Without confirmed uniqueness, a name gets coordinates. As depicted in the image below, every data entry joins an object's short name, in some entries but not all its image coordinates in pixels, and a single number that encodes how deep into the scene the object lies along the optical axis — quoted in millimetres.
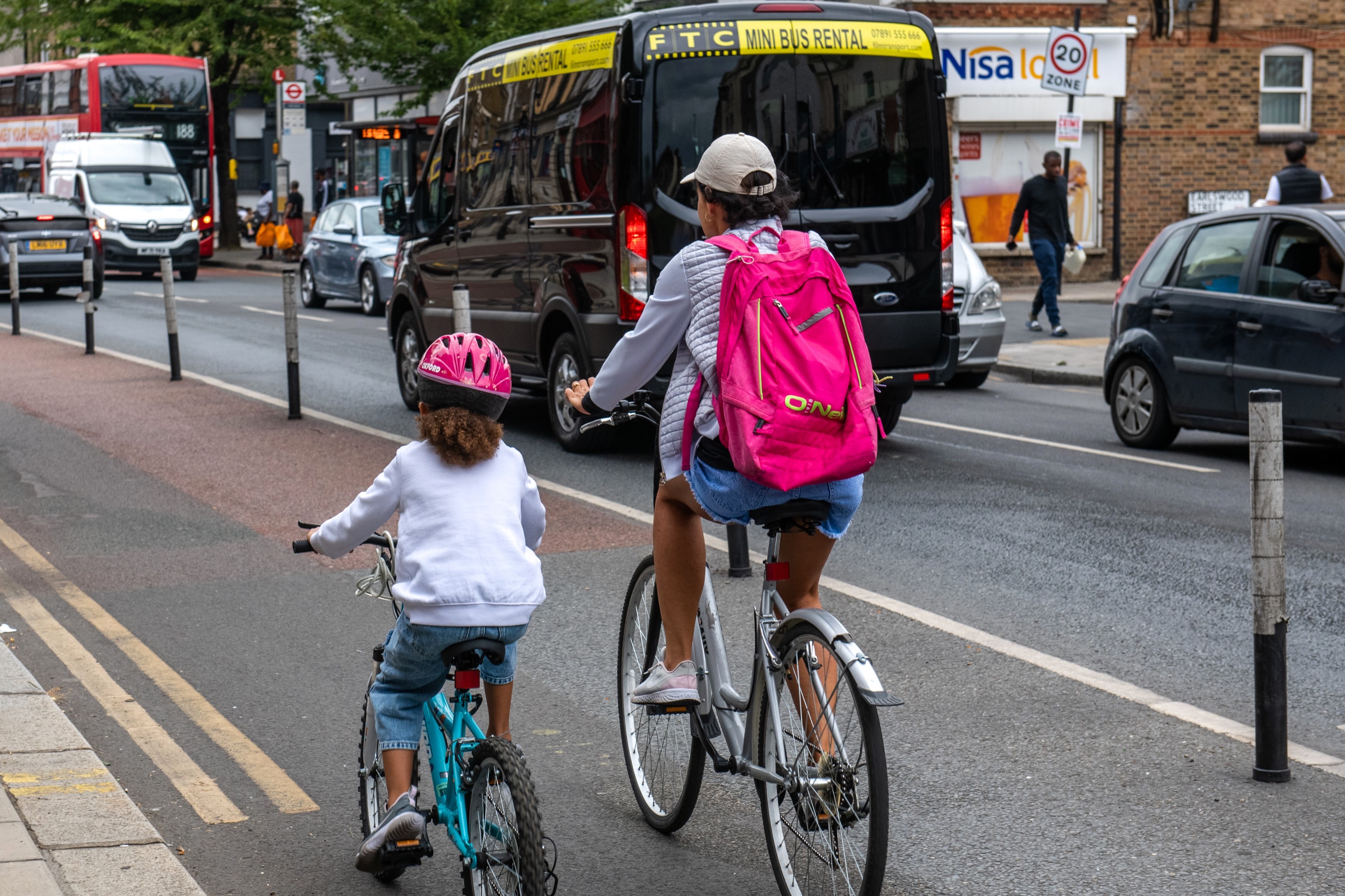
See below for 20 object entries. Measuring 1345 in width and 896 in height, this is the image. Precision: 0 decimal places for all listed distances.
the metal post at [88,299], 18250
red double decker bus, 38719
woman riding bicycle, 4039
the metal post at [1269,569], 4793
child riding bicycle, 3797
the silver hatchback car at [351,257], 24453
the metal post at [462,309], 10961
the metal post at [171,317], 15891
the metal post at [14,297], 21125
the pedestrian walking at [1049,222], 20109
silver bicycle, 3529
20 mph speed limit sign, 20703
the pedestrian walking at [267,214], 42594
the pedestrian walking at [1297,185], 16281
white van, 34094
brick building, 27797
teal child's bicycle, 3498
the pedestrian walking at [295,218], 40688
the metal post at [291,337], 13172
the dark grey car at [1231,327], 10672
